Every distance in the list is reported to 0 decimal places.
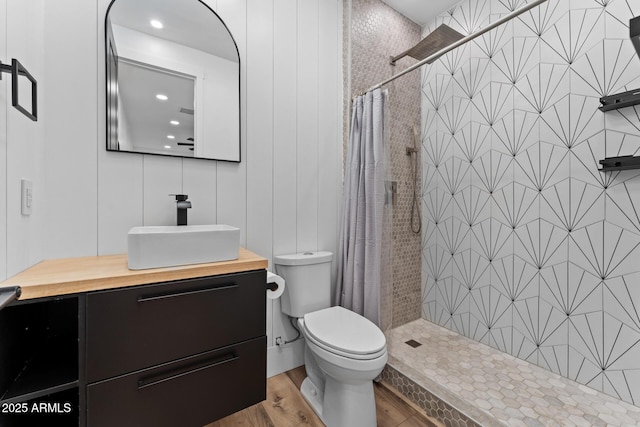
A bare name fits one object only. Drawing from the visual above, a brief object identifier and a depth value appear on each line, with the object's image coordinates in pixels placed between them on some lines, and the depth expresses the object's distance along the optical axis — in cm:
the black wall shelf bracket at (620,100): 138
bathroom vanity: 87
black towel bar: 78
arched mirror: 133
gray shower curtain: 173
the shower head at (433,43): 195
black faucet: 134
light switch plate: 100
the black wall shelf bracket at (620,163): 137
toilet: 126
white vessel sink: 100
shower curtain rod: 126
